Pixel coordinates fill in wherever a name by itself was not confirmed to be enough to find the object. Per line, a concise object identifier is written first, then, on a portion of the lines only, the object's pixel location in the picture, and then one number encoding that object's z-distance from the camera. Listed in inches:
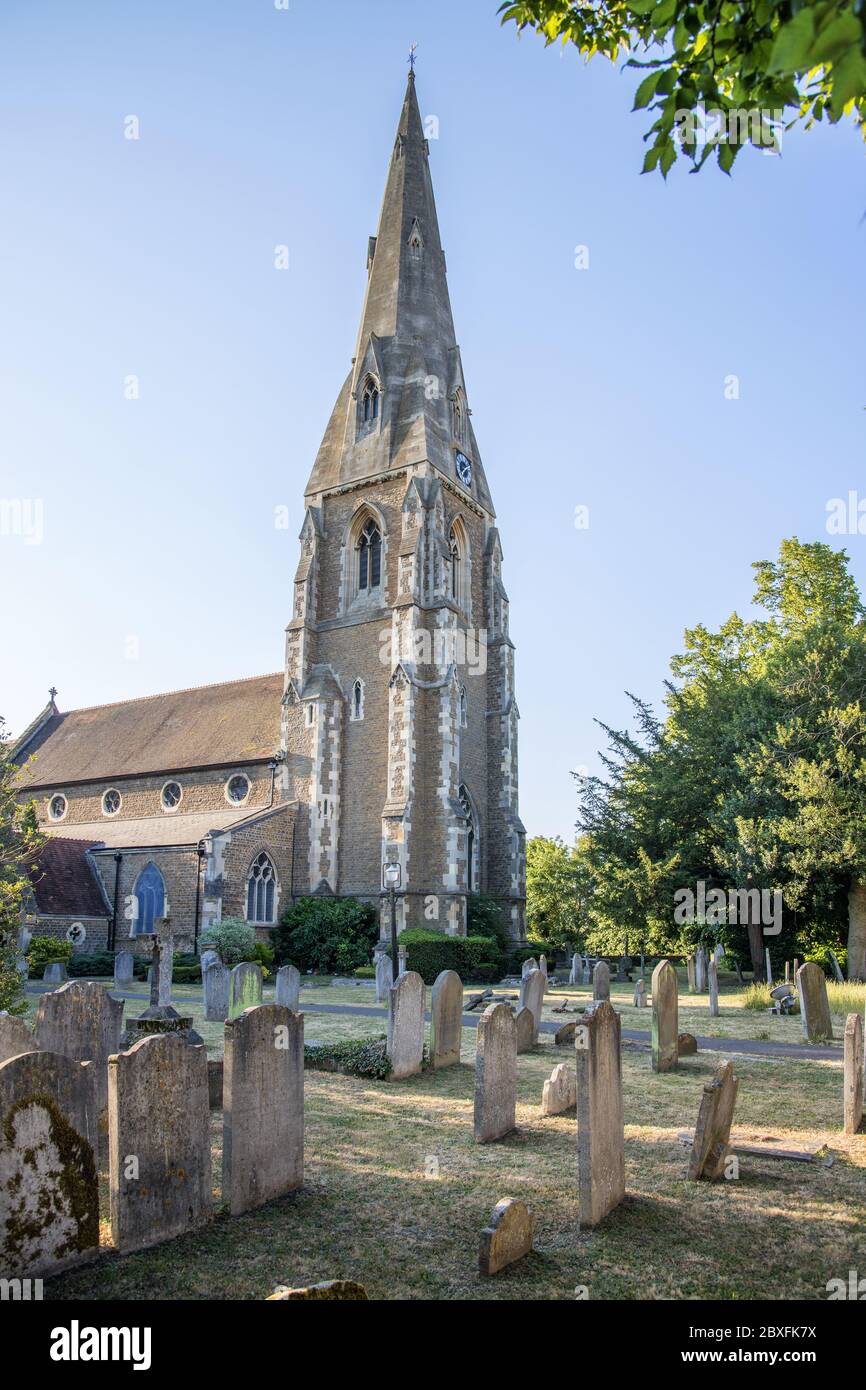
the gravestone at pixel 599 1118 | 206.2
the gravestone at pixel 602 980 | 638.5
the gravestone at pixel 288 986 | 542.0
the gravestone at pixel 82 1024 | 311.4
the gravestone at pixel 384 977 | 741.9
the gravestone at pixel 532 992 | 557.3
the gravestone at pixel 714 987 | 656.4
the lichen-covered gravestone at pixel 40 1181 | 175.9
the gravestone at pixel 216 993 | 605.0
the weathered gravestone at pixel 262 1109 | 220.7
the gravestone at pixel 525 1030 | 451.8
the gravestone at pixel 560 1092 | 321.4
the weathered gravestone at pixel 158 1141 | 192.5
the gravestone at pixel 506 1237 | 175.9
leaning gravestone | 237.8
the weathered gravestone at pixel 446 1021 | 420.8
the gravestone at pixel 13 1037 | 262.4
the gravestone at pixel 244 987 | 456.4
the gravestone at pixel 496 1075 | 283.3
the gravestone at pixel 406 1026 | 398.0
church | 1091.3
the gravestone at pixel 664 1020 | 408.8
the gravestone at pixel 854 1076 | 289.6
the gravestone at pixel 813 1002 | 487.1
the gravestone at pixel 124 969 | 852.6
